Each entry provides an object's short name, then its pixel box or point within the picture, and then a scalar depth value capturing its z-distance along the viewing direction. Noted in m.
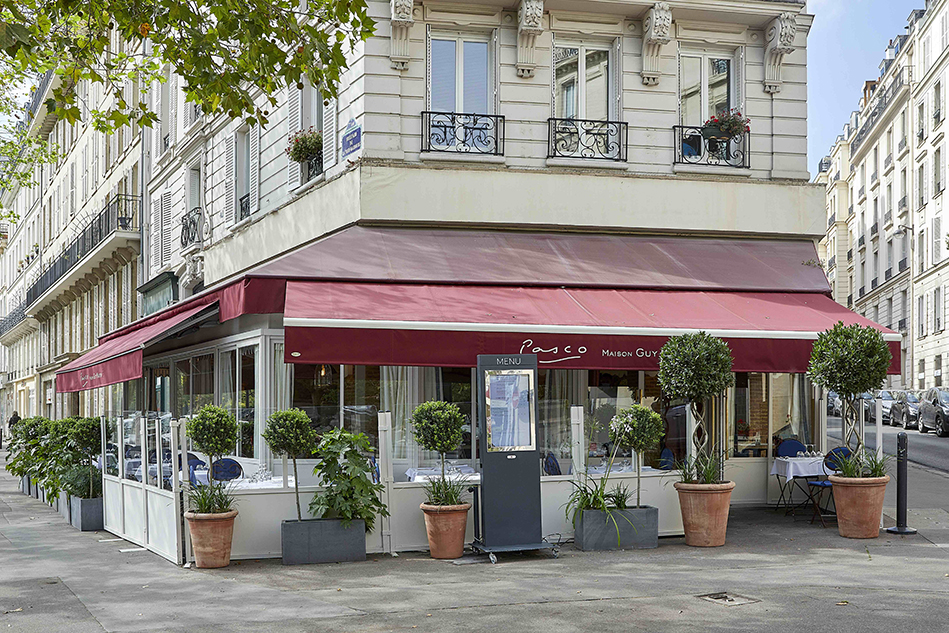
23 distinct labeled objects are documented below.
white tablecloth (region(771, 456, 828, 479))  12.48
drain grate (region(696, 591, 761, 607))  7.63
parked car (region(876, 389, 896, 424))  39.28
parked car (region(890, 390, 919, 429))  36.69
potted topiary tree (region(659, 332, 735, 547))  10.56
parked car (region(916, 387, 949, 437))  31.73
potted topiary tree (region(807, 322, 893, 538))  10.92
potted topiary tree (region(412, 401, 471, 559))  9.97
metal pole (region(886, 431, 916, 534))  11.28
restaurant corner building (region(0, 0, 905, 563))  11.09
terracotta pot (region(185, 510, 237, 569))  9.54
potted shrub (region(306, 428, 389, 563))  9.81
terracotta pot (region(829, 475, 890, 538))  10.90
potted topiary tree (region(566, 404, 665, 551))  10.39
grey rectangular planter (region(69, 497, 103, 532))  13.03
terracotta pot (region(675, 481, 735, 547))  10.54
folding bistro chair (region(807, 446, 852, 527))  11.40
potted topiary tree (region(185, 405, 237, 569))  9.55
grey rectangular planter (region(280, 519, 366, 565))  9.74
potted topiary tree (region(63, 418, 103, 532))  13.06
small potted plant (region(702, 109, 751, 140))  15.11
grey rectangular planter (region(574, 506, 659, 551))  10.38
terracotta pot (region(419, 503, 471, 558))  9.95
